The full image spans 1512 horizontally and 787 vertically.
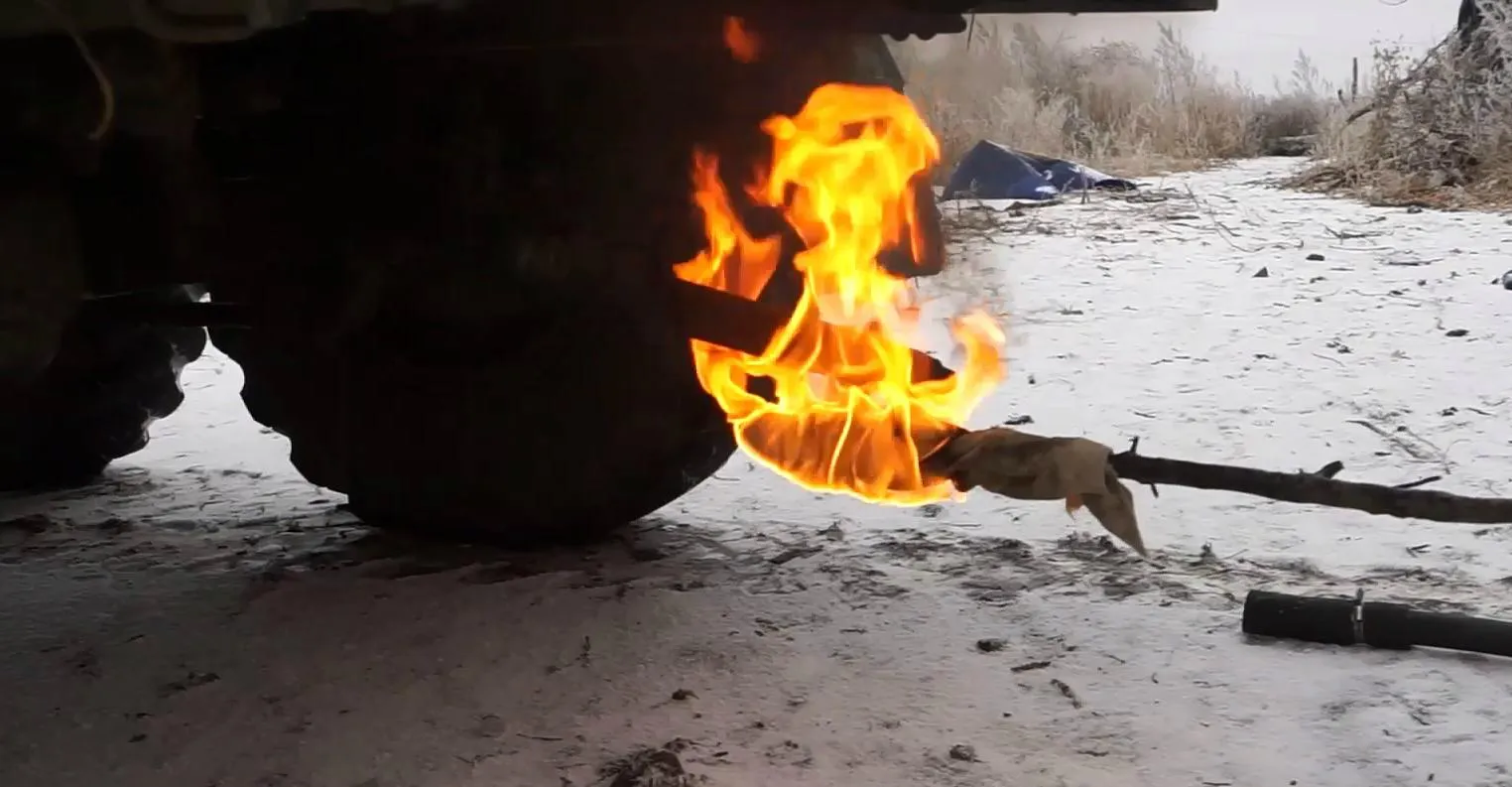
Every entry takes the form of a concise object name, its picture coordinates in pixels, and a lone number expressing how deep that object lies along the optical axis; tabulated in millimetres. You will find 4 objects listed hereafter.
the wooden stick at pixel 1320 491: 1226
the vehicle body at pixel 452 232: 1644
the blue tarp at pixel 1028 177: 4836
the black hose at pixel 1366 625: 1660
